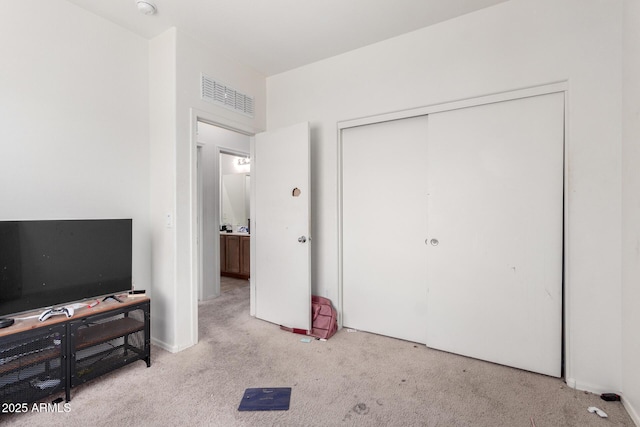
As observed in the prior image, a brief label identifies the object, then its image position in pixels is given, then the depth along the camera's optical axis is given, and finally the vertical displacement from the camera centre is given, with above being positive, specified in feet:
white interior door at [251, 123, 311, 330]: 9.57 -0.65
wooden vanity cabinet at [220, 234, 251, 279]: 16.79 -2.76
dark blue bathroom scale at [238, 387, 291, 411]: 5.99 -3.99
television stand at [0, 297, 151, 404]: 5.58 -2.93
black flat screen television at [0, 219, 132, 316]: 5.98 -1.18
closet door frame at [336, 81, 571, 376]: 6.86 +2.69
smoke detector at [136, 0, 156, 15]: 7.19 +4.91
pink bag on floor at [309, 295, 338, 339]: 9.46 -3.63
